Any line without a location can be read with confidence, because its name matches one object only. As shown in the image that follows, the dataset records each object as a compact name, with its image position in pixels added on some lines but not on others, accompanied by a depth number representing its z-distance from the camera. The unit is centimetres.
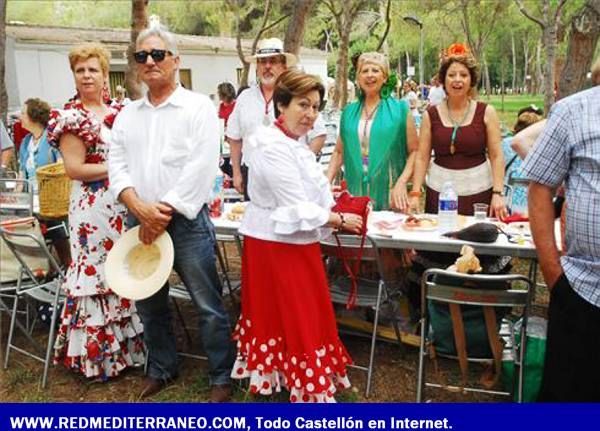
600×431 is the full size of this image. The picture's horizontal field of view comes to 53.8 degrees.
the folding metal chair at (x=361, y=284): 320
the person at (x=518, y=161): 443
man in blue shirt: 193
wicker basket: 397
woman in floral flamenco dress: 323
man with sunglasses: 286
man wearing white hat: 466
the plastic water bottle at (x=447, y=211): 354
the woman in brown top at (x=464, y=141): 385
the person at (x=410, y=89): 1773
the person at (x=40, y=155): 459
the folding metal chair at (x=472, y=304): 272
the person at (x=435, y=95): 1401
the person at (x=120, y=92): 1555
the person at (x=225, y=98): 1007
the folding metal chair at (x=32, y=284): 353
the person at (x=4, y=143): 530
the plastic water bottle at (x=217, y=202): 393
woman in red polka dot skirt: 269
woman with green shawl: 407
